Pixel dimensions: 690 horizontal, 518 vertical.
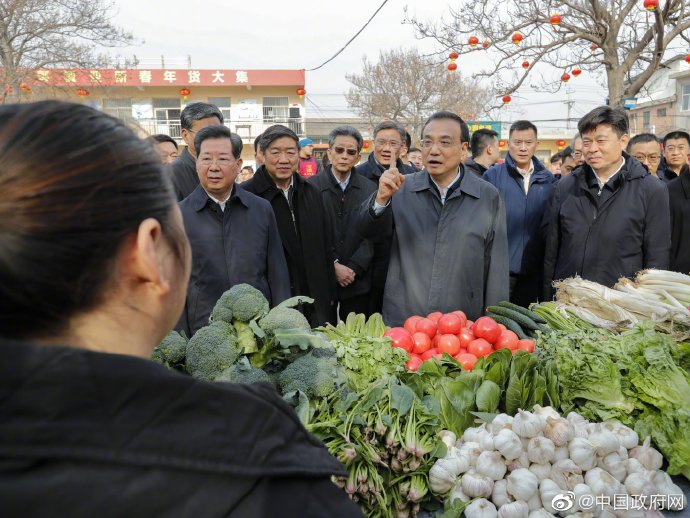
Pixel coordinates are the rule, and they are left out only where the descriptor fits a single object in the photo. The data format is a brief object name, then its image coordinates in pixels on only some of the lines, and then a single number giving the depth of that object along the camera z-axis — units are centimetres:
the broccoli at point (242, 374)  200
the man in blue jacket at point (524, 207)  512
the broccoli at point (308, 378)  207
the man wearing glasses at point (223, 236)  359
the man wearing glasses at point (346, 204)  484
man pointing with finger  365
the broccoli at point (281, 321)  215
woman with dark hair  64
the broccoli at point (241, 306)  219
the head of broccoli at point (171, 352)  217
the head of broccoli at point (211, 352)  206
